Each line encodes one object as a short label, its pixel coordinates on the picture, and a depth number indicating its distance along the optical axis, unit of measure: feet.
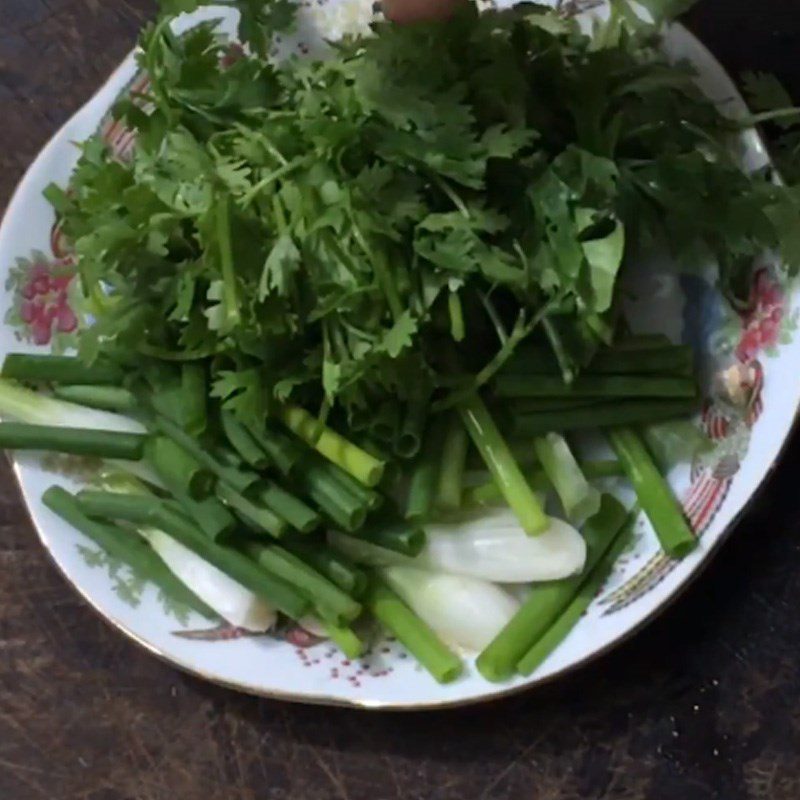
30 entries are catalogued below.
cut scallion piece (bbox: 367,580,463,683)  2.09
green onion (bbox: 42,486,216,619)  2.18
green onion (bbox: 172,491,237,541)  2.11
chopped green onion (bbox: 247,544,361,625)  2.10
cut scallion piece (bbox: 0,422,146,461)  2.18
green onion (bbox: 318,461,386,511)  2.09
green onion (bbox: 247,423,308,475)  2.10
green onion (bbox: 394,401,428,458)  2.09
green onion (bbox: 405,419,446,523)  2.11
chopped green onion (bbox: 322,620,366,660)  2.11
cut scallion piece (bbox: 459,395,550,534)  2.10
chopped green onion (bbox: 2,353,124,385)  2.21
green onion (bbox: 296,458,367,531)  2.09
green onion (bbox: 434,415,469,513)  2.12
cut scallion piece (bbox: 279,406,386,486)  2.09
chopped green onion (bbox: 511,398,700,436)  2.12
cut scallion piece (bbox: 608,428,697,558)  2.08
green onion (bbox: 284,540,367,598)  2.12
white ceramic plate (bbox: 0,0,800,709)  2.08
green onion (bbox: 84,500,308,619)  2.11
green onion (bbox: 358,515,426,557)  2.11
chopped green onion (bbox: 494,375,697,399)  2.10
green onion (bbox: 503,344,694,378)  2.11
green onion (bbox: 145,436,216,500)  2.12
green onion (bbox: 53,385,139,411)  2.19
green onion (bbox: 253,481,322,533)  2.10
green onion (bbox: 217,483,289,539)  2.10
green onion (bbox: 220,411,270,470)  2.10
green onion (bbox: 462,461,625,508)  2.14
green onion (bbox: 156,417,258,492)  2.10
